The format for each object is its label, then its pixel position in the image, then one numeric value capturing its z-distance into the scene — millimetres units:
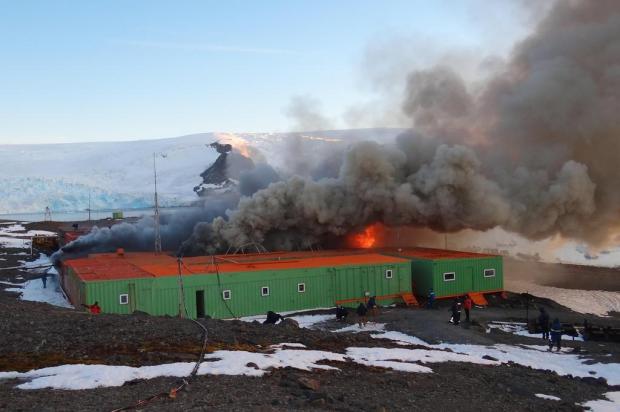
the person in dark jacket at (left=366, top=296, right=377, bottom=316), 24734
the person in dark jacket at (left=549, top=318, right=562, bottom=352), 18312
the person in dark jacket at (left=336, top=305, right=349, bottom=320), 23859
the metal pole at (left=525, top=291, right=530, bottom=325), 24453
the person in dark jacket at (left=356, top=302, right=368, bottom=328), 22891
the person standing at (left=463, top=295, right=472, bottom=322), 23312
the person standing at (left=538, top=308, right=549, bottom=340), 20969
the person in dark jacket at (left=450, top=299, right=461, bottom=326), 22781
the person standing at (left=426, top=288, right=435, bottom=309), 27969
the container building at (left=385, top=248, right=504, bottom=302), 30109
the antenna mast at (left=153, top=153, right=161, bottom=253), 38225
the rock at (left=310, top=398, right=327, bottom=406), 9803
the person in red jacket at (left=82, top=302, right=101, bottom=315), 20734
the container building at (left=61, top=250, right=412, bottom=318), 23188
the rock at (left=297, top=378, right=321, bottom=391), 10668
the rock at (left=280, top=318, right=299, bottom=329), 18359
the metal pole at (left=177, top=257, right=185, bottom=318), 23453
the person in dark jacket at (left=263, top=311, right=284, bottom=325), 20359
